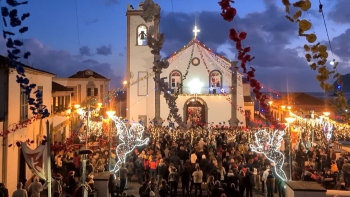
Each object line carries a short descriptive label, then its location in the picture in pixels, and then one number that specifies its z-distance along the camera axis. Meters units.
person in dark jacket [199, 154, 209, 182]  14.41
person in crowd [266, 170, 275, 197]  12.64
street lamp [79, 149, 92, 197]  9.66
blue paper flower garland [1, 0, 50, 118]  6.82
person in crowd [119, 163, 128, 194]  12.69
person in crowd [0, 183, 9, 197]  10.24
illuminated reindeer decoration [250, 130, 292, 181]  13.26
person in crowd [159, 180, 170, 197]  10.41
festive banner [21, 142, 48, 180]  9.74
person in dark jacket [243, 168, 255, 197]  12.64
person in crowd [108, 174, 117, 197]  11.19
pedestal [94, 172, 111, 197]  10.45
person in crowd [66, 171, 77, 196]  11.44
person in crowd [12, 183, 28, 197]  9.75
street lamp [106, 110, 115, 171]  16.26
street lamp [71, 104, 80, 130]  29.02
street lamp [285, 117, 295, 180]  11.50
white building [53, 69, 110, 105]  41.94
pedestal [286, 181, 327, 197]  9.04
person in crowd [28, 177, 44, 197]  10.51
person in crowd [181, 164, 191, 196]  13.34
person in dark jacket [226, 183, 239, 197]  10.34
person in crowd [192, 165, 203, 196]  12.98
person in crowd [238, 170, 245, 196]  12.61
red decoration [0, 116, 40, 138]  12.90
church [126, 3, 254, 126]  35.44
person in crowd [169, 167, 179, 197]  12.86
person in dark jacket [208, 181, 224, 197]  10.15
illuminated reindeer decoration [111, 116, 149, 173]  14.43
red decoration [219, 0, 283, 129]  6.61
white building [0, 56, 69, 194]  13.19
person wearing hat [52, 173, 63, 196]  11.06
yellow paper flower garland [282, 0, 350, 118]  5.92
